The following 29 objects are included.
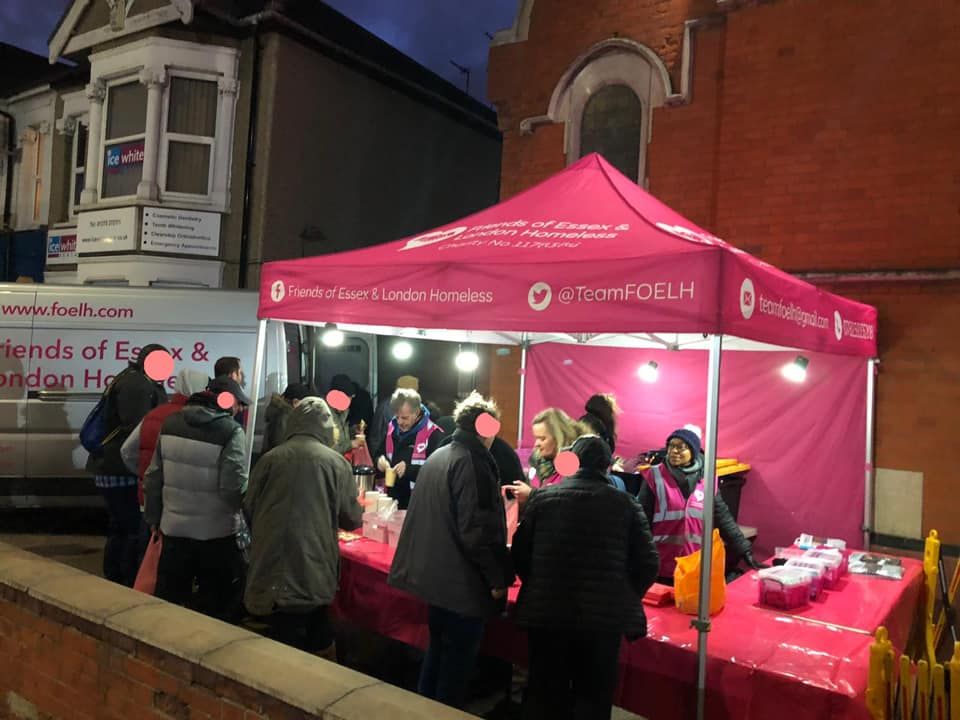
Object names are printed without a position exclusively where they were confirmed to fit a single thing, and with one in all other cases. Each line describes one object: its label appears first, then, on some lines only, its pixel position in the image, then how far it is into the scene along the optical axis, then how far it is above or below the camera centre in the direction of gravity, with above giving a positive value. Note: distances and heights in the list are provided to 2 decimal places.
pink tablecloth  3.30 -1.20
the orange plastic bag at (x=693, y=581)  3.96 -0.98
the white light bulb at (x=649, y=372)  7.41 +0.14
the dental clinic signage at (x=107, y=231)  11.41 +1.85
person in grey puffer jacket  4.44 -0.76
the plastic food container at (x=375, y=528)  5.06 -1.03
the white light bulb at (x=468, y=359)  7.77 +0.17
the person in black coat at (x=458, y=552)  3.65 -0.84
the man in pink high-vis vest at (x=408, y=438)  6.19 -0.53
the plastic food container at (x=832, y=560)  4.70 -1.00
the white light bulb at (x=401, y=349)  12.35 +0.36
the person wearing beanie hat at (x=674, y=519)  4.74 -0.79
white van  7.59 +0.02
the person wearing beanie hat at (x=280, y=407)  6.40 -0.35
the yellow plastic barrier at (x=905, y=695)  3.09 -1.16
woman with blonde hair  4.96 -0.35
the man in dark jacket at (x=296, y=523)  4.00 -0.82
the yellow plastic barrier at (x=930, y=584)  5.01 -1.18
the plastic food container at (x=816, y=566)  4.55 -1.00
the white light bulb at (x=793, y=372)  6.51 +0.20
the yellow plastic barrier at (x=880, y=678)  3.07 -1.10
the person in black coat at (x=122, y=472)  5.71 -0.86
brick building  6.28 +2.34
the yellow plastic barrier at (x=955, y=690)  3.05 -1.11
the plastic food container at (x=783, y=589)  4.20 -1.05
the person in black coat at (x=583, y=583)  3.35 -0.87
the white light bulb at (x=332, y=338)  8.70 +0.35
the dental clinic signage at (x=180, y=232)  11.38 +1.86
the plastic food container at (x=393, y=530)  5.01 -1.02
